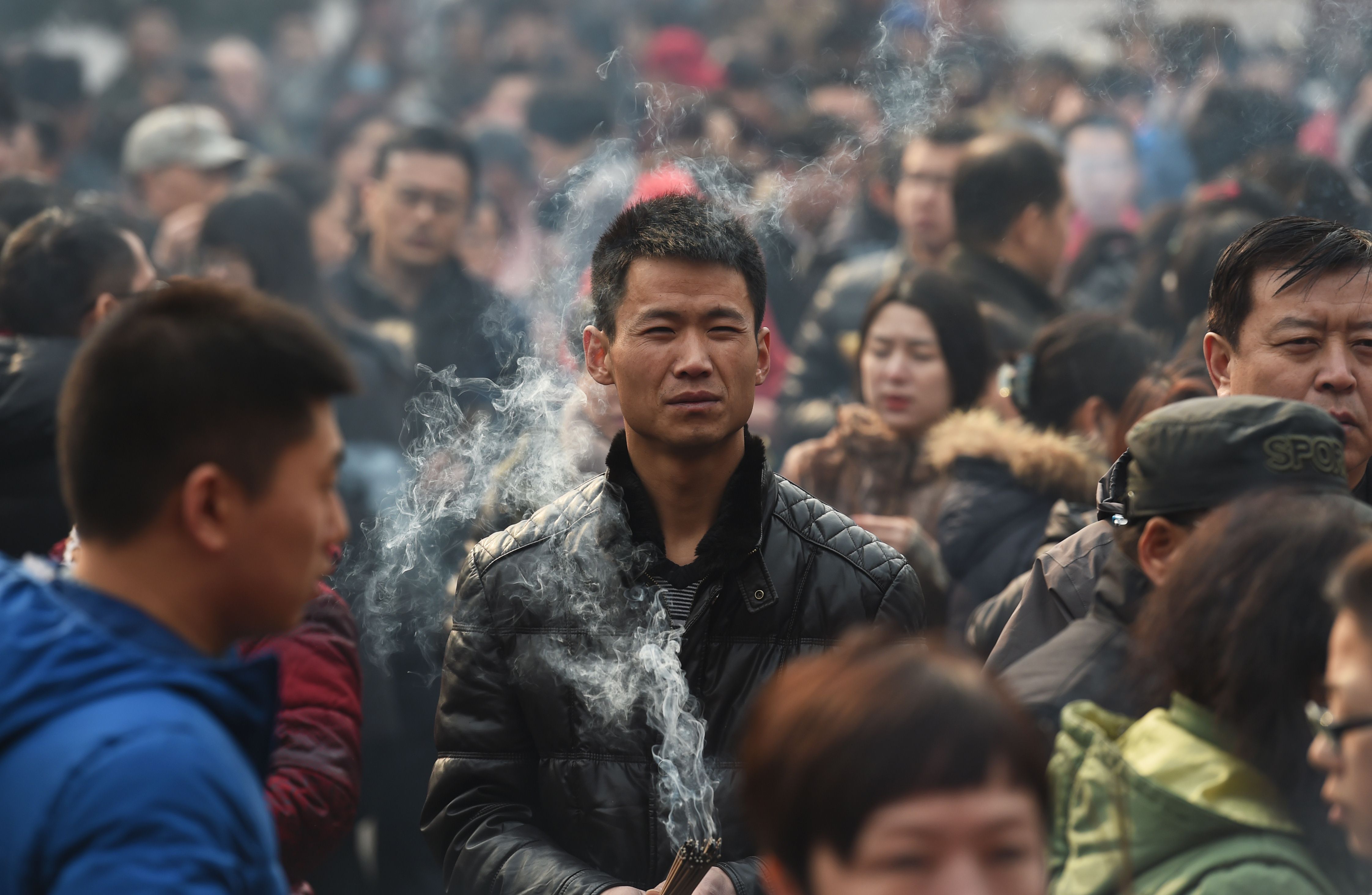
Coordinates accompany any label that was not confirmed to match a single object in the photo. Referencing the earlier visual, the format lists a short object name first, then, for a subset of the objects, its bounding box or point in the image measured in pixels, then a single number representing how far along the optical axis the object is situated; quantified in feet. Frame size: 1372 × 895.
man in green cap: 14.93
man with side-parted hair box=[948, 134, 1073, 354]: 38.19
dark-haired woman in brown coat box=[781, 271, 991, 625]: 30.73
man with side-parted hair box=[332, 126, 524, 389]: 44.98
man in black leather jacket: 18.31
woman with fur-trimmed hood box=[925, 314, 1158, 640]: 27.76
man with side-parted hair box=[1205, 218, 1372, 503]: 20.18
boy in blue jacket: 10.36
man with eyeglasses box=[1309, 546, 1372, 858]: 11.51
